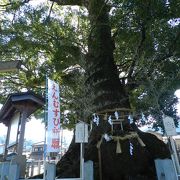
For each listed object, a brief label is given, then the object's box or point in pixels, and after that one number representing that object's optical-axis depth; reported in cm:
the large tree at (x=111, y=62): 506
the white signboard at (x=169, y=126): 392
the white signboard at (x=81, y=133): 429
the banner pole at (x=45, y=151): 366
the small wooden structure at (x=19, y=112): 507
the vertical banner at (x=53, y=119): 371
